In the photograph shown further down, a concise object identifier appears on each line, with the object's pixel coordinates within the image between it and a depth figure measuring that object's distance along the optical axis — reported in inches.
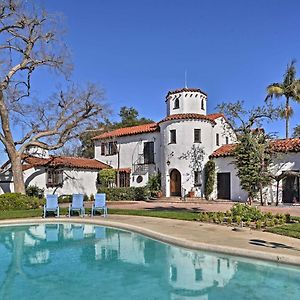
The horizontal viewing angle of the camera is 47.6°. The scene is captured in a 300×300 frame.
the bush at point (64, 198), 1131.2
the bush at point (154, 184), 1225.4
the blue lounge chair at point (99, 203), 737.6
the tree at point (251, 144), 800.9
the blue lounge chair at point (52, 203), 732.7
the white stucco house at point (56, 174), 1168.8
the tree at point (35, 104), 1012.5
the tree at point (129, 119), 2100.1
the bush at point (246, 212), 579.5
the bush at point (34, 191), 1132.5
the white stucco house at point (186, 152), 1011.4
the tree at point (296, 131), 1964.8
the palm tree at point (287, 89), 1380.4
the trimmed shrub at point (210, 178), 1129.4
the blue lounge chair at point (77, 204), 751.1
